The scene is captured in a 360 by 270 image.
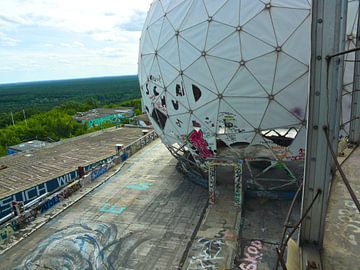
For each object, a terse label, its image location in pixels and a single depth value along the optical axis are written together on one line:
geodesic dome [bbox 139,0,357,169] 10.47
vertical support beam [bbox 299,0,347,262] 2.98
